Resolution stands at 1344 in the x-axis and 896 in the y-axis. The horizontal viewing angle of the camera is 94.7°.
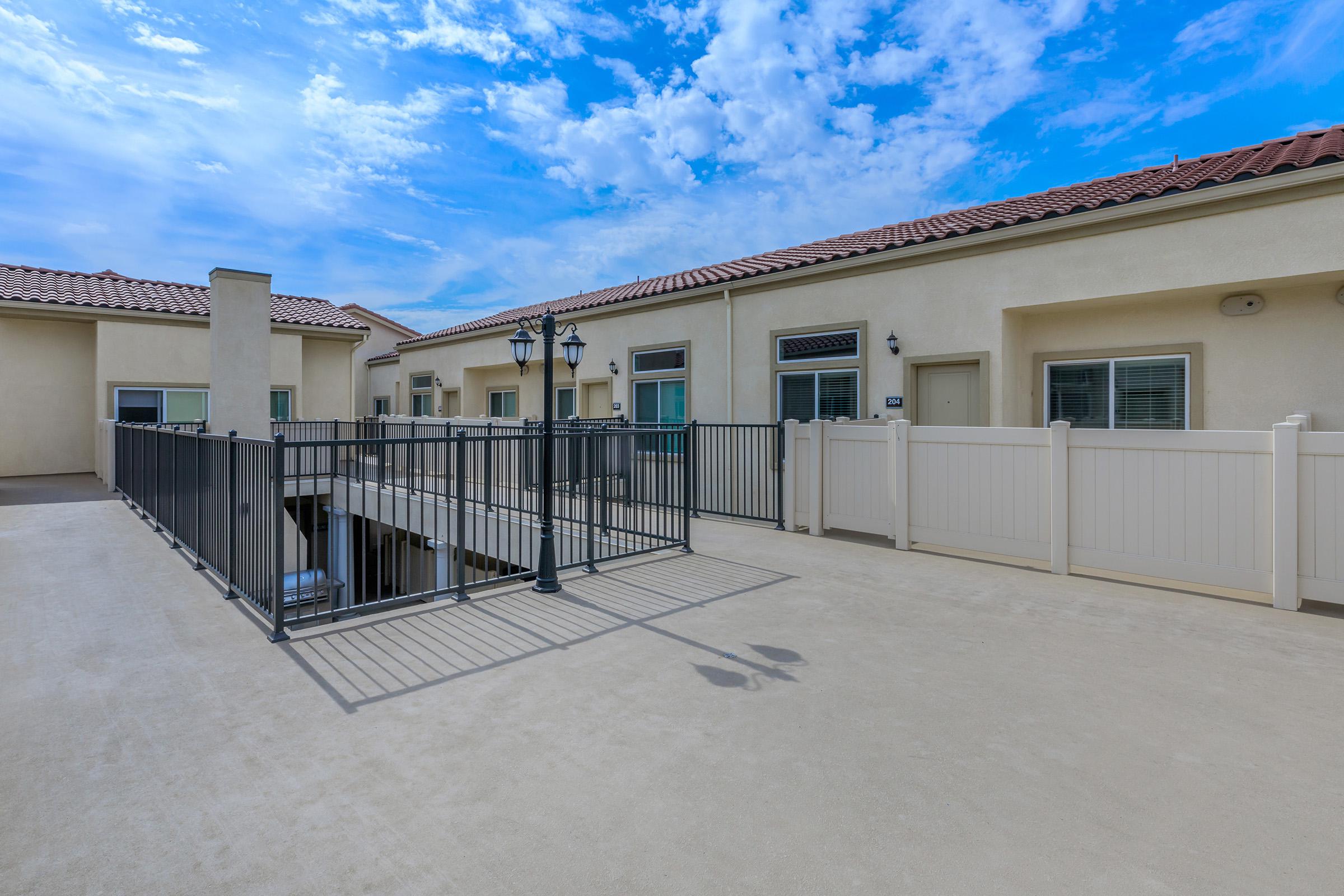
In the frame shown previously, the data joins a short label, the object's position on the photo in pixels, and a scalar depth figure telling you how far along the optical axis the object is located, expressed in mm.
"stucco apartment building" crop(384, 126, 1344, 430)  7078
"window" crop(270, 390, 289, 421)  17234
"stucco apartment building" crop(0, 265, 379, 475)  14391
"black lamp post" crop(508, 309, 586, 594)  5852
